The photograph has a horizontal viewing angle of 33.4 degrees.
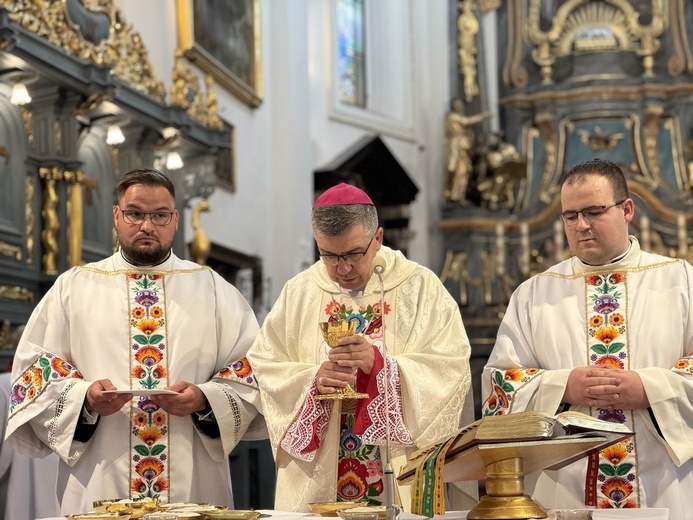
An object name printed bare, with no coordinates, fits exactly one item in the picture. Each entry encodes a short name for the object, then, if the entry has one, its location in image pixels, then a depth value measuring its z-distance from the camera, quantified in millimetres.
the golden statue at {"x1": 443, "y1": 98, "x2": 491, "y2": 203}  17062
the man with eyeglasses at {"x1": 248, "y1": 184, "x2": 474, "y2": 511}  3973
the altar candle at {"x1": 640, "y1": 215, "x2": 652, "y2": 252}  15095
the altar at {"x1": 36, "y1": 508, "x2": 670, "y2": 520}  3264
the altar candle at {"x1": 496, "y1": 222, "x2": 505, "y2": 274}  16125
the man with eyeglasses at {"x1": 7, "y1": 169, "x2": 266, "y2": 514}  4258
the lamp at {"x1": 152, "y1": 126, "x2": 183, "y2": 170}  8961
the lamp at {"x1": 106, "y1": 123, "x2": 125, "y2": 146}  8086
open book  3102
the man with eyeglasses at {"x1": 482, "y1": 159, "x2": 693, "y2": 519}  3895
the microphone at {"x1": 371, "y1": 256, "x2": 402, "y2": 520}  3076
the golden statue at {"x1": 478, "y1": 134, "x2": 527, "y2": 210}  16938
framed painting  11000
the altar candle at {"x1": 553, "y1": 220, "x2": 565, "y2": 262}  15594
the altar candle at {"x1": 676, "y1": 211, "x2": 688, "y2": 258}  15641
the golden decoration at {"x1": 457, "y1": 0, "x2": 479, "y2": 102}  17547
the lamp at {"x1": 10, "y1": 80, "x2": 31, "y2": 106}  6754
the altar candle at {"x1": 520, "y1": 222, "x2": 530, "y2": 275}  15836
